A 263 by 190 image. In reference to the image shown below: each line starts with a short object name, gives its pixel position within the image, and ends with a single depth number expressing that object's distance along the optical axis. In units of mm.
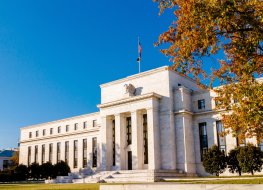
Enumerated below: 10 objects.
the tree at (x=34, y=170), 59281
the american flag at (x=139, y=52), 51875
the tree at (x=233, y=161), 39531
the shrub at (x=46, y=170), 57938
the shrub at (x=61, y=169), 58062
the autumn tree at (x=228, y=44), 15586
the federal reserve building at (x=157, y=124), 45972
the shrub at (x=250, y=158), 36938
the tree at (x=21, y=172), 60250
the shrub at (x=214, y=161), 40094
